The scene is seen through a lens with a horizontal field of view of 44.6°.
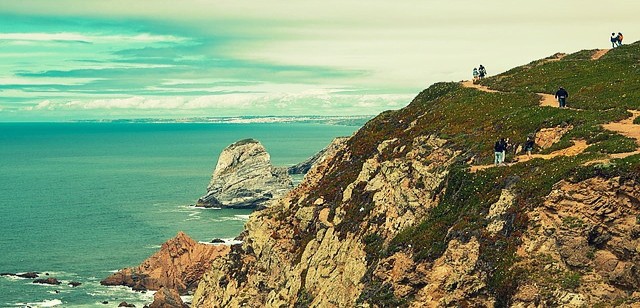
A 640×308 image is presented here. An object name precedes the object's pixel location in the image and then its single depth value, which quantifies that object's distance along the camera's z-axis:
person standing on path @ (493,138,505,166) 36.09
